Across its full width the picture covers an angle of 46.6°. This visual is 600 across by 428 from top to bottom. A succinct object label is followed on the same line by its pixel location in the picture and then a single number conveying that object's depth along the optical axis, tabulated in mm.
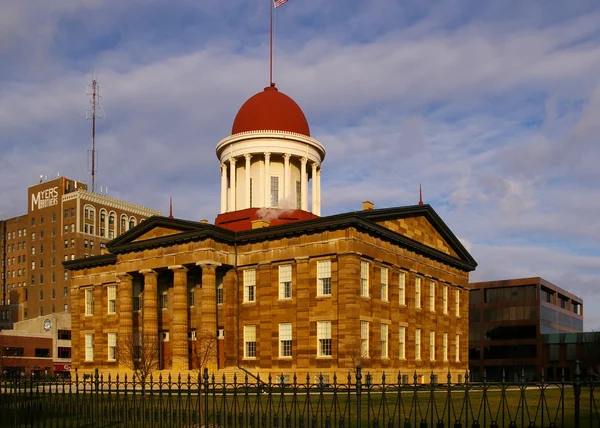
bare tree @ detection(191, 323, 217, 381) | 47906
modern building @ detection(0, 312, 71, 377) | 87694
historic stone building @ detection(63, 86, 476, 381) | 46938
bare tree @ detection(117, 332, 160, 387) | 50281
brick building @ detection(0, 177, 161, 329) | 117562
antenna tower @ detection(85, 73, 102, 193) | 118838
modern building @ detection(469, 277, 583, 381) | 101000
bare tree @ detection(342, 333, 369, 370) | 44969
